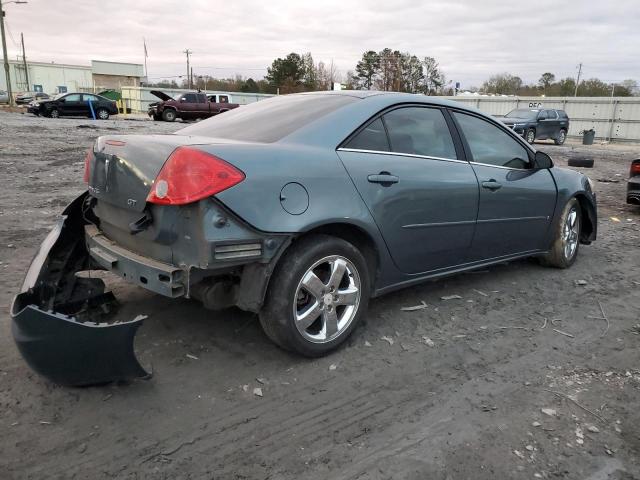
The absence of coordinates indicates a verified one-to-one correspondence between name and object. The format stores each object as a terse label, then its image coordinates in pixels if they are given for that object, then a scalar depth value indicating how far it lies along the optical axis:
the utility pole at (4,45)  39.75
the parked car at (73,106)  28.09
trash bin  27.98
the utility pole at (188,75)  85.00
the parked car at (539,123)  24.80
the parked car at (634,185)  8.28
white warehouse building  74.19
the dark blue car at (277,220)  2.72
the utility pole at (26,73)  70.46
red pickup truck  29.81
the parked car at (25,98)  48.28
